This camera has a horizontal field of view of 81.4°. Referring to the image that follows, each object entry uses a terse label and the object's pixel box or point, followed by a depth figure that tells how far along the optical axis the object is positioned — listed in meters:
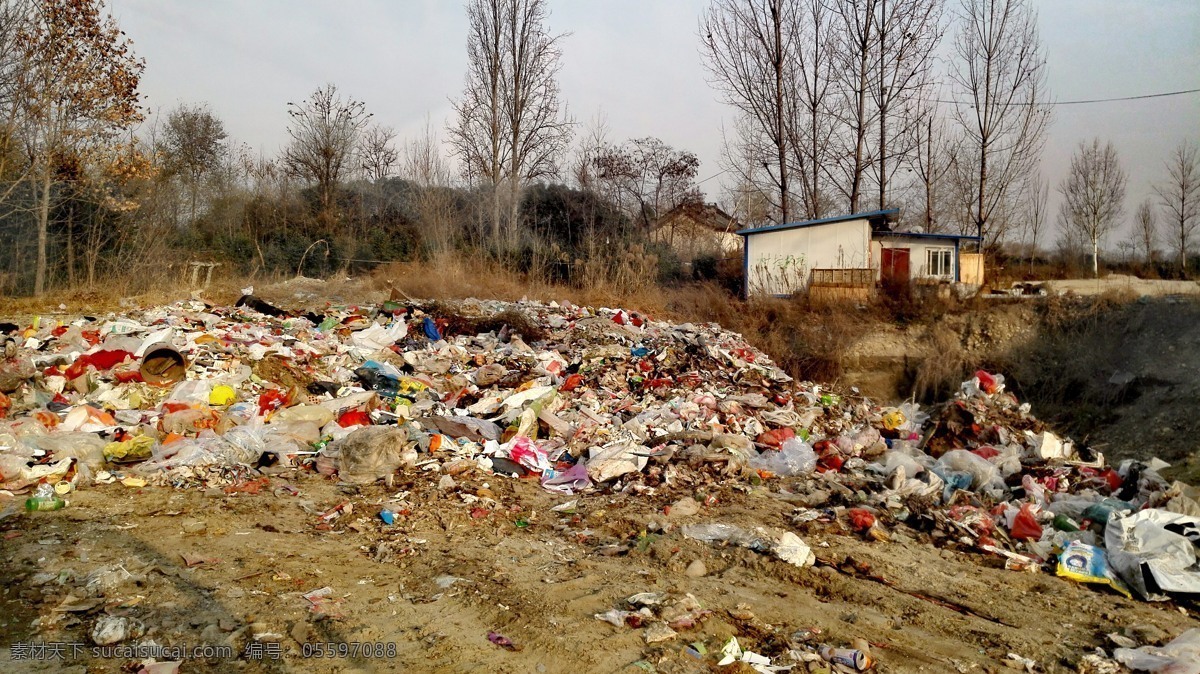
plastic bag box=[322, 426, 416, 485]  5.01
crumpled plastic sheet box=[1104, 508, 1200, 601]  3.65
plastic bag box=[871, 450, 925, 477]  5.66
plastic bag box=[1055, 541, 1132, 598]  3.83
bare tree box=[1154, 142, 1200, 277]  25.74
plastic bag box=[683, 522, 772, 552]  3.98
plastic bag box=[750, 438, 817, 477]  5.89
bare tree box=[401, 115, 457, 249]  19.12
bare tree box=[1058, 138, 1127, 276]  27.05
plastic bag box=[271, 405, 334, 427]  5.70
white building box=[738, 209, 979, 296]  15.73
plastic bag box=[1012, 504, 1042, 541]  4.46
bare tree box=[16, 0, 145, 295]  11.57
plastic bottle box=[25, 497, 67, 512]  3.94
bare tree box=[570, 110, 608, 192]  22.25
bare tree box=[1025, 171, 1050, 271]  27.23
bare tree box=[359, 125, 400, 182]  24.30
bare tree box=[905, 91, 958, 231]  21.41
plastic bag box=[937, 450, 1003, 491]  5.43
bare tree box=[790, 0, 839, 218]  19.19
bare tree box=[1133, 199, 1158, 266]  26.09
